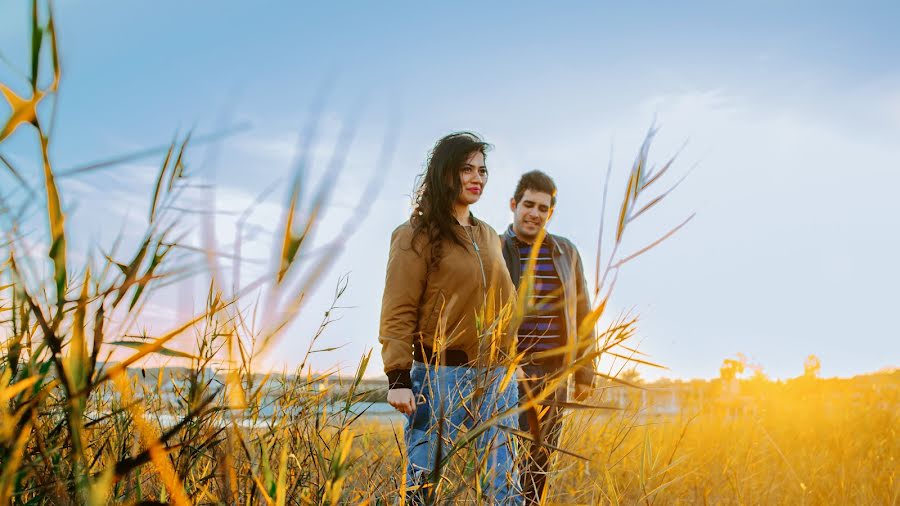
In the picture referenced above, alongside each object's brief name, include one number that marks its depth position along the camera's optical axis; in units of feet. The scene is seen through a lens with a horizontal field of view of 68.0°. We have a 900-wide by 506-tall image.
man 11.87
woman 7.87
